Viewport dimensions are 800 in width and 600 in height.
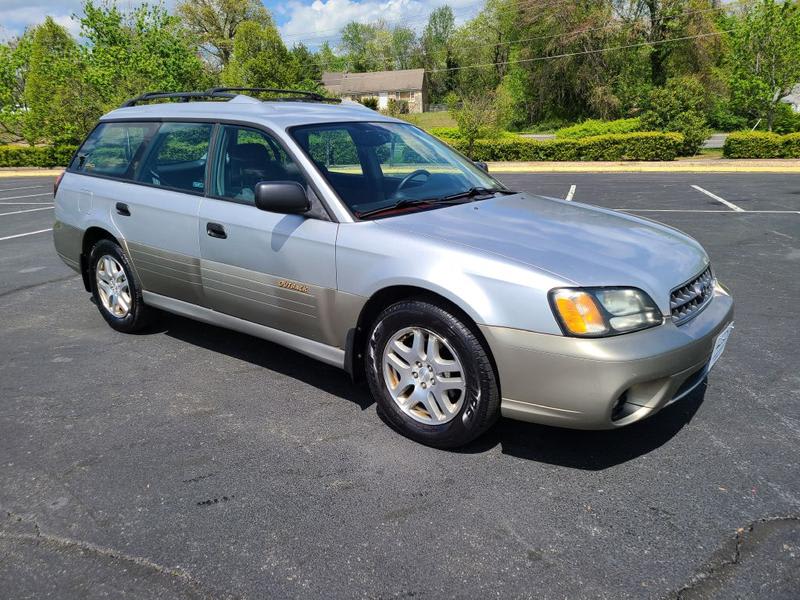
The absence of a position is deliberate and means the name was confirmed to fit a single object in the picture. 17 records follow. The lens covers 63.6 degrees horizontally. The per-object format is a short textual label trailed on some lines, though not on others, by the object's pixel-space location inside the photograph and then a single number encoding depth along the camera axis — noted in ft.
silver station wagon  9.47
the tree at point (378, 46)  360.48
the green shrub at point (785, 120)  95.58
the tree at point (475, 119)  84.74
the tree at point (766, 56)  77.61
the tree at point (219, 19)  193.57
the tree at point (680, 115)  79.66
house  278.87
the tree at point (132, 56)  91.25
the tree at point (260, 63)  106.52
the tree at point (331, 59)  380.17
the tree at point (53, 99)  94.12
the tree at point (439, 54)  282.69
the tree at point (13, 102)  103.20
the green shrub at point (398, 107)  174.36
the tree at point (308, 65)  113.50
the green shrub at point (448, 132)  89.40
